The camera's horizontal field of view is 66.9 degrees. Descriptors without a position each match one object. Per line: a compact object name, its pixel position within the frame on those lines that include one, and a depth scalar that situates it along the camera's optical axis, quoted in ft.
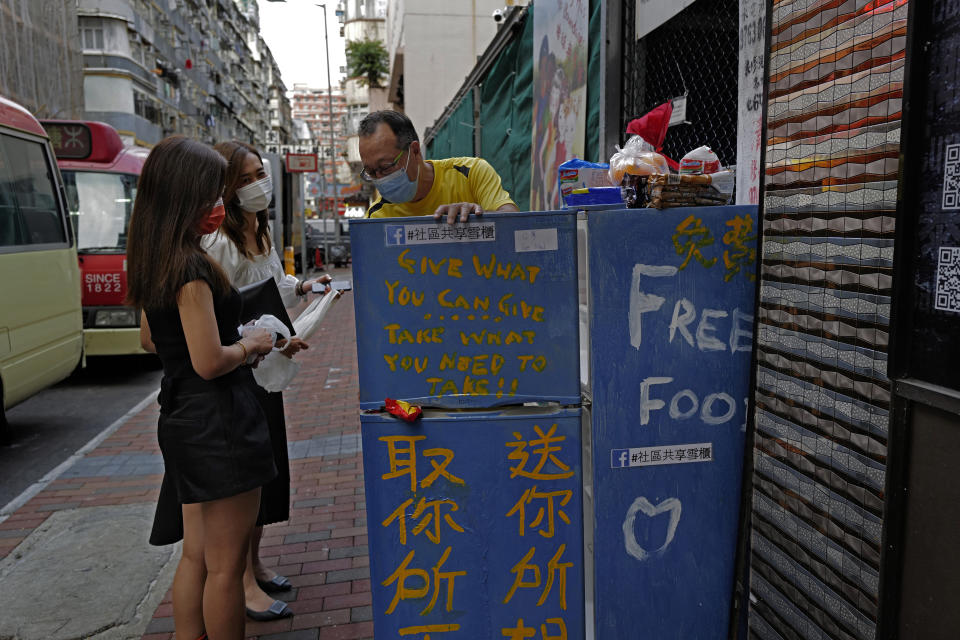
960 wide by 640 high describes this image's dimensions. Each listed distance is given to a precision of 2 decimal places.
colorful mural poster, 16.63
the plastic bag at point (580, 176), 8.70
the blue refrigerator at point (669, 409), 7.41
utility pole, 106.01
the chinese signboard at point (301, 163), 59.41
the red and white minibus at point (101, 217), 27.73
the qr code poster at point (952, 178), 4.96
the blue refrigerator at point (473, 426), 7.35
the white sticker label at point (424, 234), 7.27
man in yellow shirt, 9.57
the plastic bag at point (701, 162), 7.66
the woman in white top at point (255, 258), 10.11
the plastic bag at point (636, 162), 7.75
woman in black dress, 7.41
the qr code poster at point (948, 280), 5.03
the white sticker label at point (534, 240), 7.36
